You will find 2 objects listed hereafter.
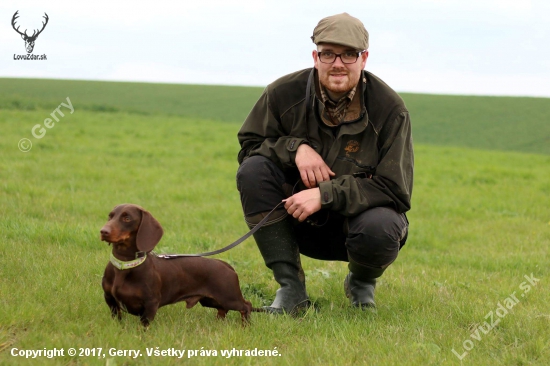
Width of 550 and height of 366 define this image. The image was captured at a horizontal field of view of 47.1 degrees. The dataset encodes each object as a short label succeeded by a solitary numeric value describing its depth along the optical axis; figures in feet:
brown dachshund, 11.53
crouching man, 14.24
